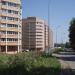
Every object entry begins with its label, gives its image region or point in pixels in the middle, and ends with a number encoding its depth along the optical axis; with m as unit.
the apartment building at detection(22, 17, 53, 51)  68.86
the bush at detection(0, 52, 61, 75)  9.17
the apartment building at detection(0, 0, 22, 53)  39.36
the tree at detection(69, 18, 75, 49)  41.79
